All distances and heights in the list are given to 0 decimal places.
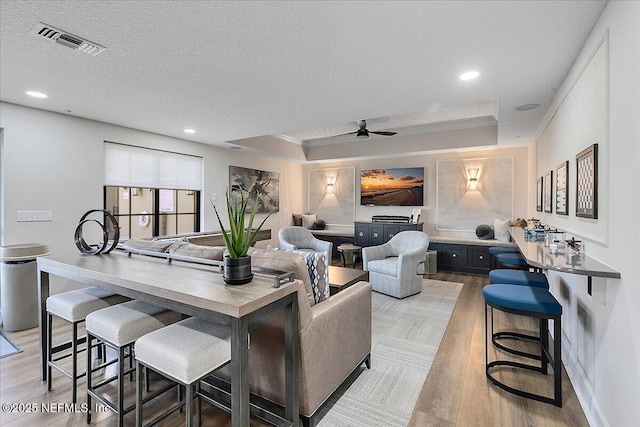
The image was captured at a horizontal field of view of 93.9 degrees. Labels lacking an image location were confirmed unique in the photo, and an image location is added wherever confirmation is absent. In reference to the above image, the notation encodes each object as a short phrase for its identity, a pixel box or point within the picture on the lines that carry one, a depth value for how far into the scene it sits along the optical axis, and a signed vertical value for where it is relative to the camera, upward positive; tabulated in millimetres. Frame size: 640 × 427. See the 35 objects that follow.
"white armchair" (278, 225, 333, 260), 5480 -518
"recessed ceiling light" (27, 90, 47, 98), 2936 +1173
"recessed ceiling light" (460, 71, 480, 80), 2543 +1196
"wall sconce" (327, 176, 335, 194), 7613 +704
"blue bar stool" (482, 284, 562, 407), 1909 -628
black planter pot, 1557 -306
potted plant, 1557 -217
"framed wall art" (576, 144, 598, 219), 1801 +203
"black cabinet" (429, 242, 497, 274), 5428 -836
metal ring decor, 2424 -270
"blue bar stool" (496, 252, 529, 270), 3529 -571
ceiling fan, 4984 +1362
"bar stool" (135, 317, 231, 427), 1349 -665
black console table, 6154 -382
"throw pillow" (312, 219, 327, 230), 7508 -314
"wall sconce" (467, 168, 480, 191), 5953 +682
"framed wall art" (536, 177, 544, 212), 3848 +261
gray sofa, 1703 -818
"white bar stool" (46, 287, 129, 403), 1940 -660
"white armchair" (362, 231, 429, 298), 4137 -739
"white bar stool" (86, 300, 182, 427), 1647 -672
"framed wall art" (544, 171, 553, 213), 3146 +234
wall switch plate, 3375 -55
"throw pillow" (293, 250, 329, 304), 2008 -420
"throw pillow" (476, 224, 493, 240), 5613 -353
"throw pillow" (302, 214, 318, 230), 7562 -193
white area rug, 1894 -1260
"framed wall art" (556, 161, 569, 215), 2461 +223
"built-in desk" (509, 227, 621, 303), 1515 -282
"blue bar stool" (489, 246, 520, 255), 4648 -590
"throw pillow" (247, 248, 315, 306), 1820 -312
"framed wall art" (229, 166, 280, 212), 6016 +606
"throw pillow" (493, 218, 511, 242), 5406 -289
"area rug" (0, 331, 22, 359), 2656 -1260
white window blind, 4191 +682
